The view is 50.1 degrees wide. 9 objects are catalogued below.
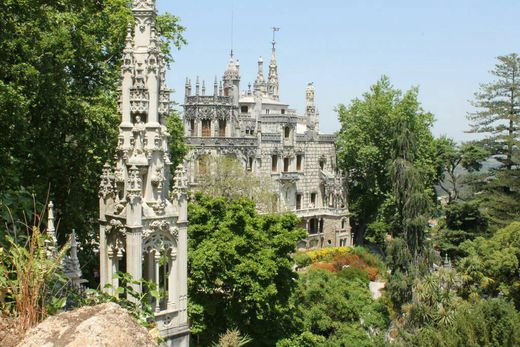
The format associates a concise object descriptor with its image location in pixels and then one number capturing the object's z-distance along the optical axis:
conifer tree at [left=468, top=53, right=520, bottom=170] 41.03
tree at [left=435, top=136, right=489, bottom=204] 45.03
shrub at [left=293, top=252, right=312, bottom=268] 39.75
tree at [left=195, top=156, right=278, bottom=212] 40.41
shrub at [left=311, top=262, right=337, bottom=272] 37.84
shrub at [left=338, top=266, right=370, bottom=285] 35.12
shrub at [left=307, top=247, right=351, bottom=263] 42.94
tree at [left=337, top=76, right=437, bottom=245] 48.12
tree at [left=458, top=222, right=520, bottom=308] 26.19
